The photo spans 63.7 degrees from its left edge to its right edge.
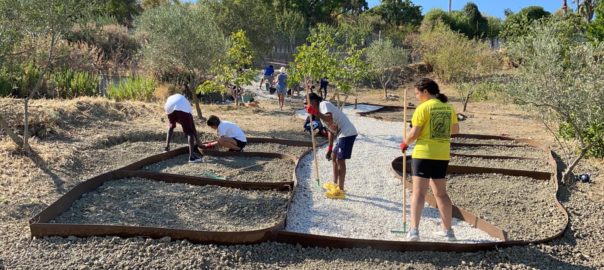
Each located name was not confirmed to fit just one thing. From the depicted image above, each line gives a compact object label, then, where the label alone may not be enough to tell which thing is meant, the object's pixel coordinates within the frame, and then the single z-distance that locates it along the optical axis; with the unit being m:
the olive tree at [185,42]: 10.73
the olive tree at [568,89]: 6.30
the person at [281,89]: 15.29
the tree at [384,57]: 21.59
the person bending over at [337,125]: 5.66
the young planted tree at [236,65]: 12.64
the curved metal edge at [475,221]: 4.76
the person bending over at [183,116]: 7.36
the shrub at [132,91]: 13.16
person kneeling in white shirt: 7.84
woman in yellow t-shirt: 4.33
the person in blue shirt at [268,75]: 20.48
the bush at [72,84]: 12.26
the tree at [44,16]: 6.61
